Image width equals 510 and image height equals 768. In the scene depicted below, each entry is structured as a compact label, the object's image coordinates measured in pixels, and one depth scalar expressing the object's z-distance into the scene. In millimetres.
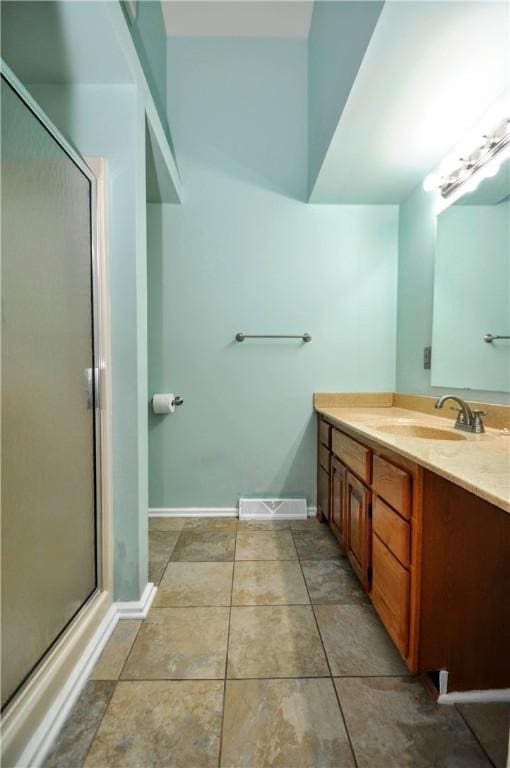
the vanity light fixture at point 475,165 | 1224
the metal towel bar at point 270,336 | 2043
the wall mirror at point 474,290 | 1271
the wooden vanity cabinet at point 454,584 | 919
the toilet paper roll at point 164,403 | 1904
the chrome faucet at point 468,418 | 1279
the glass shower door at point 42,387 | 785
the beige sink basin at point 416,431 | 1371
